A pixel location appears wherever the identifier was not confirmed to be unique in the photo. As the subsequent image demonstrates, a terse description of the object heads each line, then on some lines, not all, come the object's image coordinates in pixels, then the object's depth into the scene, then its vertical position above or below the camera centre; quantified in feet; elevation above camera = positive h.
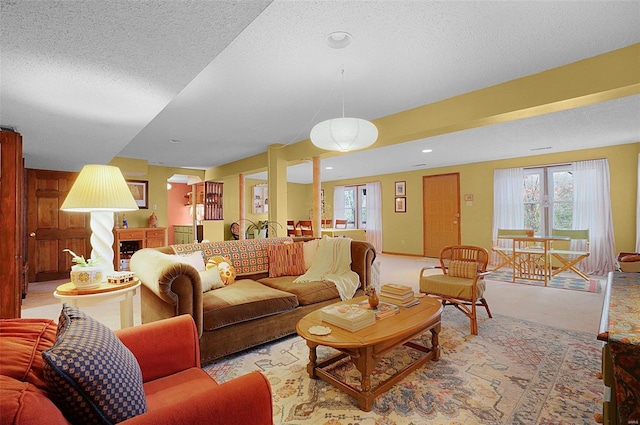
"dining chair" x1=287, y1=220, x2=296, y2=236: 30.23 -1.57
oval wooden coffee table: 5.74 -2.61
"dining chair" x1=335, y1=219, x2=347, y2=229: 30.04 -1.11
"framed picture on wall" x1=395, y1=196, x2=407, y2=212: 27.91 +0.81
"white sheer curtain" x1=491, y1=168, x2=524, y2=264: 21.26 +0.81
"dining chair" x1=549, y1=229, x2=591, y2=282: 16.75 -2.18
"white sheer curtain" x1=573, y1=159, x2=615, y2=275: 17.94 +0.05
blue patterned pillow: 2.50 -1.45
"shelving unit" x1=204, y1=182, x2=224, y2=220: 25.61 +1.08
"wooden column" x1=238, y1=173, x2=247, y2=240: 23.27 +1.33
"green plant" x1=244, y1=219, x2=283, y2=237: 28.11 -1.20
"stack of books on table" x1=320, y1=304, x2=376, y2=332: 6.26 -2.21
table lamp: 7.21 +0.31
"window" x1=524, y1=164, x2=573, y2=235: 19.85 +0.93
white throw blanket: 10.34 -2.02
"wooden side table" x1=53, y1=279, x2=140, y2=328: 6.56 -1.80
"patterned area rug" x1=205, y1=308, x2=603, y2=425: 5.52 -3.68
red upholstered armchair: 2.19 -1.77
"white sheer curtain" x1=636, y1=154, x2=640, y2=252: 16.76 -0.30
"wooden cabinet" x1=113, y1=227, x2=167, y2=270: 19.38 -1.83
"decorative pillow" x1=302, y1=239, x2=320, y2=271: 11.76 -1.45
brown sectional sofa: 6.97 -2.33
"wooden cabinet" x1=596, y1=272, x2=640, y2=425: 2.97 -1.46
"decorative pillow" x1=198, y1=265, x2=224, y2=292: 8.94 -1.97
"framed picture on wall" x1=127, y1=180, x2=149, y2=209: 22.77 +1.73
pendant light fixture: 8.49 +2.27
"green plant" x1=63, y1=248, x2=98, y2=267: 7.09 -1.14
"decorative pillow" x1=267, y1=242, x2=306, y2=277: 11.35 -1.77
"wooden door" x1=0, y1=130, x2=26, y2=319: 8.87 -0.16
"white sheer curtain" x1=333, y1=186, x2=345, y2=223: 33.22 +1.20
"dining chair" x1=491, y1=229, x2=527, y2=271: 18.63 -2.29
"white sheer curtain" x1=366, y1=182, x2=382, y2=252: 29.71 -0.12
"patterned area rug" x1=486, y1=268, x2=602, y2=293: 14.96 -3.74
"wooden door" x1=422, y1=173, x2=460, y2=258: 24.61 +0.05
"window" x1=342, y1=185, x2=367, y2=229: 31.65 +0.73
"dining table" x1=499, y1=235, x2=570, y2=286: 16.30 -2.79
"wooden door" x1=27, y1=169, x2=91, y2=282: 16.71 -0.73
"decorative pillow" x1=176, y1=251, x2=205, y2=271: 9.33 -1.42
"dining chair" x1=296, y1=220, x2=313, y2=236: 27.63 -1.36
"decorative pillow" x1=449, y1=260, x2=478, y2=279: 10.36 -1.95
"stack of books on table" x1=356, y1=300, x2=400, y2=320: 6.97 -2.31
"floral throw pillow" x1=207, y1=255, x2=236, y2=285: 9.81 -1.78
